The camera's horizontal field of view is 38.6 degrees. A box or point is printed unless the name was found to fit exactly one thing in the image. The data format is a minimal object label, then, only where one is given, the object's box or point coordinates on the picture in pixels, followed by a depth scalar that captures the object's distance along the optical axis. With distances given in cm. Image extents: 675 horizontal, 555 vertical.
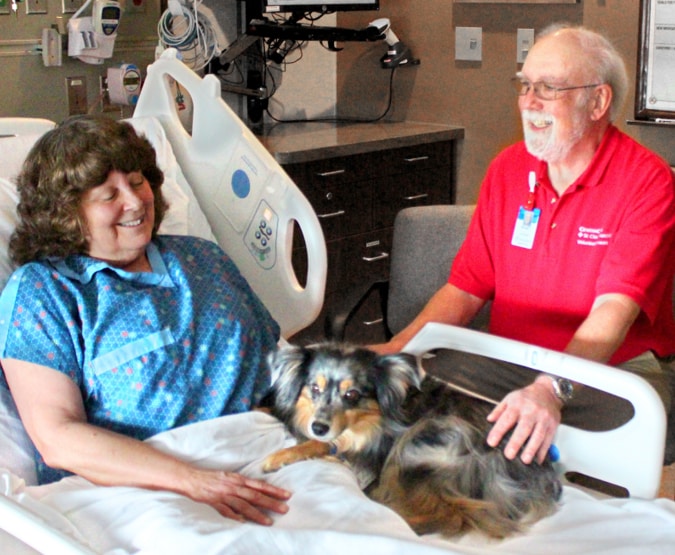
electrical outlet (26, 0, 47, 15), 330
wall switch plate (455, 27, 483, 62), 395
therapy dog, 162
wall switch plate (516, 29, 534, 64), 378
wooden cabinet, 361
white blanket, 140
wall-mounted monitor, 382
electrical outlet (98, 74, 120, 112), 357
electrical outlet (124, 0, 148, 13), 358
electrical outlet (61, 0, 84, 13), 339
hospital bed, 141
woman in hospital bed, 170
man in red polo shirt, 208
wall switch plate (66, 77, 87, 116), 349
